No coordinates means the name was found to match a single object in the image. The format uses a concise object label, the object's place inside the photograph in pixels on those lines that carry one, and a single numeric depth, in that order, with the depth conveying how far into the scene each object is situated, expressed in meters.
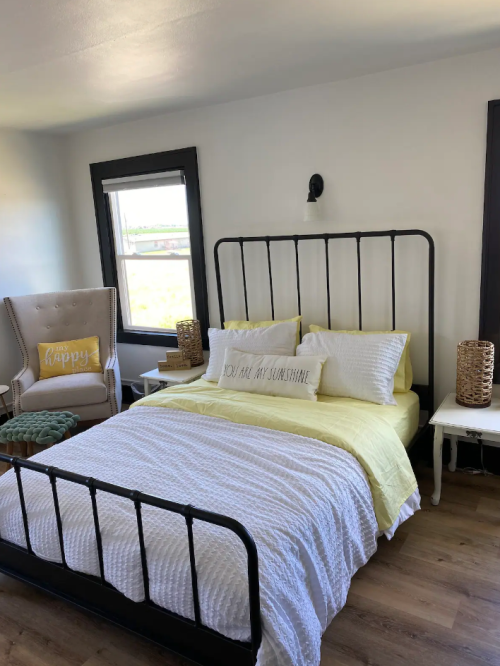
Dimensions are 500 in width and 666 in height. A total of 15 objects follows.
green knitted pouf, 2.75
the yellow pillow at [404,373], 2.76
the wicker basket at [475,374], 2.51
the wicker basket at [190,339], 3.56
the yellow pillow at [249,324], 3.14
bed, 1.42
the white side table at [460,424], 2.34
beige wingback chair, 3.34
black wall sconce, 2.97
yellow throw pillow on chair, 3.61
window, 3.65
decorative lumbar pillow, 2.66
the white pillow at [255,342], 3.00
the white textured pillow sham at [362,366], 2.60
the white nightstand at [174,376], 3.33
